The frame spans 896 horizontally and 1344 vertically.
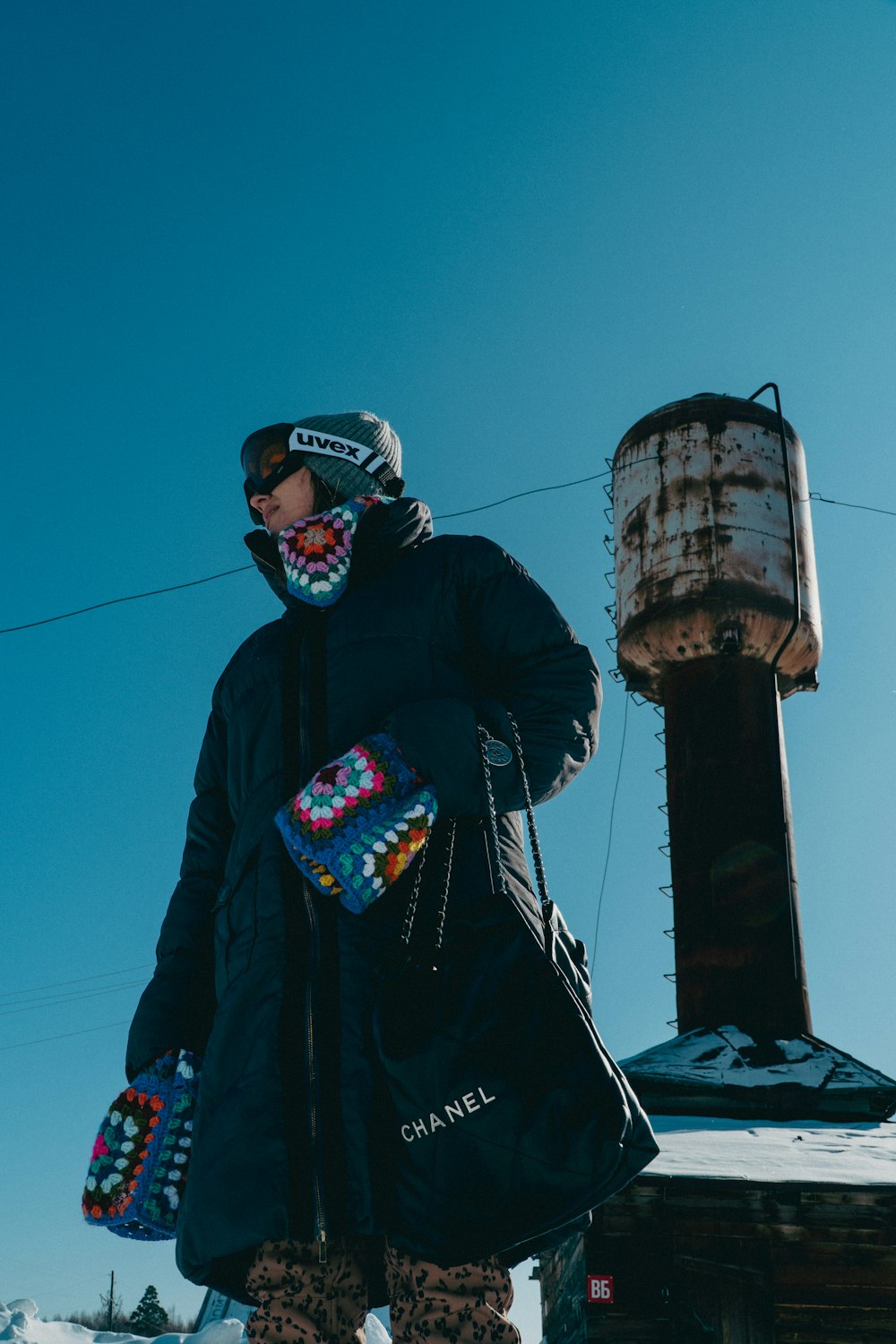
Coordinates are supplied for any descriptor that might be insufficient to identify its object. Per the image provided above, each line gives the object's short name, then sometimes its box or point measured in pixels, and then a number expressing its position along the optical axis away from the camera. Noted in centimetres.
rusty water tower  1580
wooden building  908
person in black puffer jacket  169
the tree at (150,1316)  4503
